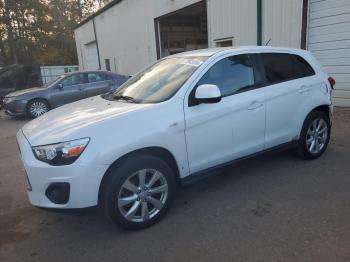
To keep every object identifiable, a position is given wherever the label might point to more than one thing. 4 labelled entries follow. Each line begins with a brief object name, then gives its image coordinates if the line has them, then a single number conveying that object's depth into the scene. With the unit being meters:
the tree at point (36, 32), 33.59
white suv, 2.85
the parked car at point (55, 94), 10.78
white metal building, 8.18
